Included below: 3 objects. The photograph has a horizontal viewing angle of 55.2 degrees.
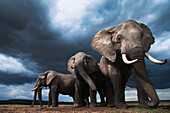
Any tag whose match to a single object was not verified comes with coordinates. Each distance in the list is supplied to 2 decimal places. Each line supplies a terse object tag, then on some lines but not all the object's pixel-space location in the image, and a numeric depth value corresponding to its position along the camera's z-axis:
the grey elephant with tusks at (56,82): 13.02
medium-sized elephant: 9.81
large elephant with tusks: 6.91
